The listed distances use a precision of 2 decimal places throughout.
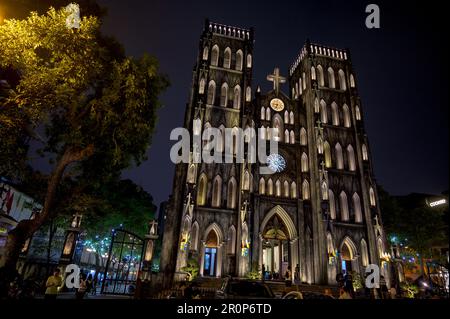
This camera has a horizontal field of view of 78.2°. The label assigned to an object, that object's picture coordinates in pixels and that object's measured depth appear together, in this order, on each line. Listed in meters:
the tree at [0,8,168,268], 8.66
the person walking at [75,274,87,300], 12.24
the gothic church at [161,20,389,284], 23.12
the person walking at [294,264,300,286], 20.17
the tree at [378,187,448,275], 27.50
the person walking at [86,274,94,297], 14.81
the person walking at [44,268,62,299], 9.50
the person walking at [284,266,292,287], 18.61
